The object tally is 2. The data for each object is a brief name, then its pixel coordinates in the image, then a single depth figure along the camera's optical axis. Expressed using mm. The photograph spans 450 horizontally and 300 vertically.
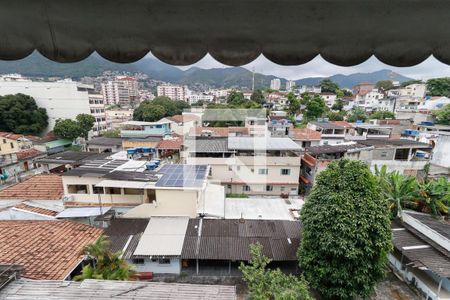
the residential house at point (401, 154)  16891
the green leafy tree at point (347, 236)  7352
